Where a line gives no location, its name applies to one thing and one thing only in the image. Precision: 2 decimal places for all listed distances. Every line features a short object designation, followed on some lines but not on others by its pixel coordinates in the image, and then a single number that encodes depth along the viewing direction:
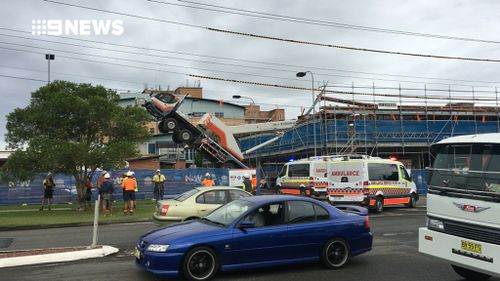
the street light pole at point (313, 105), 34.56
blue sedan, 7.37
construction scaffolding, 37.00
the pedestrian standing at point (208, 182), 21.36
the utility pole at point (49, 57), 41.66
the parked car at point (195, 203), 12.59
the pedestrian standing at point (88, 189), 22.19
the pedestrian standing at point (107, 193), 19.14
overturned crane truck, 30.30
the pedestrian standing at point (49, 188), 22.31
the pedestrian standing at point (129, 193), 19.22
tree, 20.59
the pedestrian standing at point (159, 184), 24.45
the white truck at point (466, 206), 6.45
